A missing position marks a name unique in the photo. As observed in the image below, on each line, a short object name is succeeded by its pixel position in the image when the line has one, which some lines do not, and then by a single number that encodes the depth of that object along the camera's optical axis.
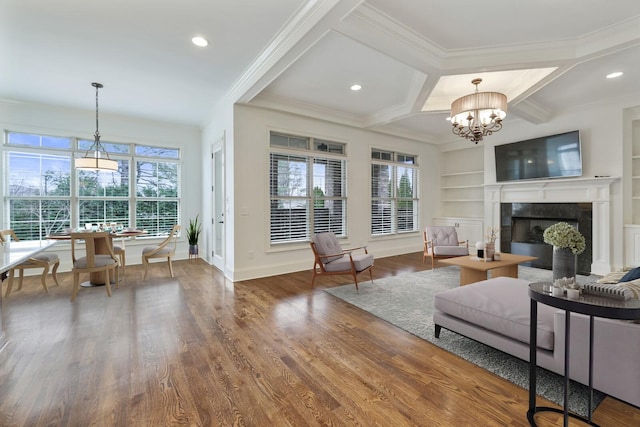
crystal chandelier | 3.59
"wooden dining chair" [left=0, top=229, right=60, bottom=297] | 3.86
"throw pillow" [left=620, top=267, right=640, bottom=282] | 2.05
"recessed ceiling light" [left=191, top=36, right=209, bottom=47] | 3.08
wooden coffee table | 3.86
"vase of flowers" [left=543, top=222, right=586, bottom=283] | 2.17
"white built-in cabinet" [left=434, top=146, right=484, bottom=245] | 7.16
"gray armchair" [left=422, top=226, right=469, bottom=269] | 5.30
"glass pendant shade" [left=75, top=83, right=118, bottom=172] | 4.25
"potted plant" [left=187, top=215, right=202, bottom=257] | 6.24
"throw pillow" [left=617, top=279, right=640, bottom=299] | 1.53
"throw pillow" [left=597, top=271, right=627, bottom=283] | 2.35
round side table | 1.33
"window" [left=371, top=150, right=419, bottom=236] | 6.59
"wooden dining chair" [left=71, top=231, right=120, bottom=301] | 3.69
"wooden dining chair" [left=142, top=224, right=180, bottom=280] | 4.72
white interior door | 5.29
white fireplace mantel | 4.80
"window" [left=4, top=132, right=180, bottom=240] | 5.04
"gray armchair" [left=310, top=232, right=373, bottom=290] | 4.12
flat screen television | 5.13
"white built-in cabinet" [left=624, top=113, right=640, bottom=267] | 4.61
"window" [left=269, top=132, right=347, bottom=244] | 5.15
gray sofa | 1.59
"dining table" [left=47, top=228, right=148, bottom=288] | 4.34
